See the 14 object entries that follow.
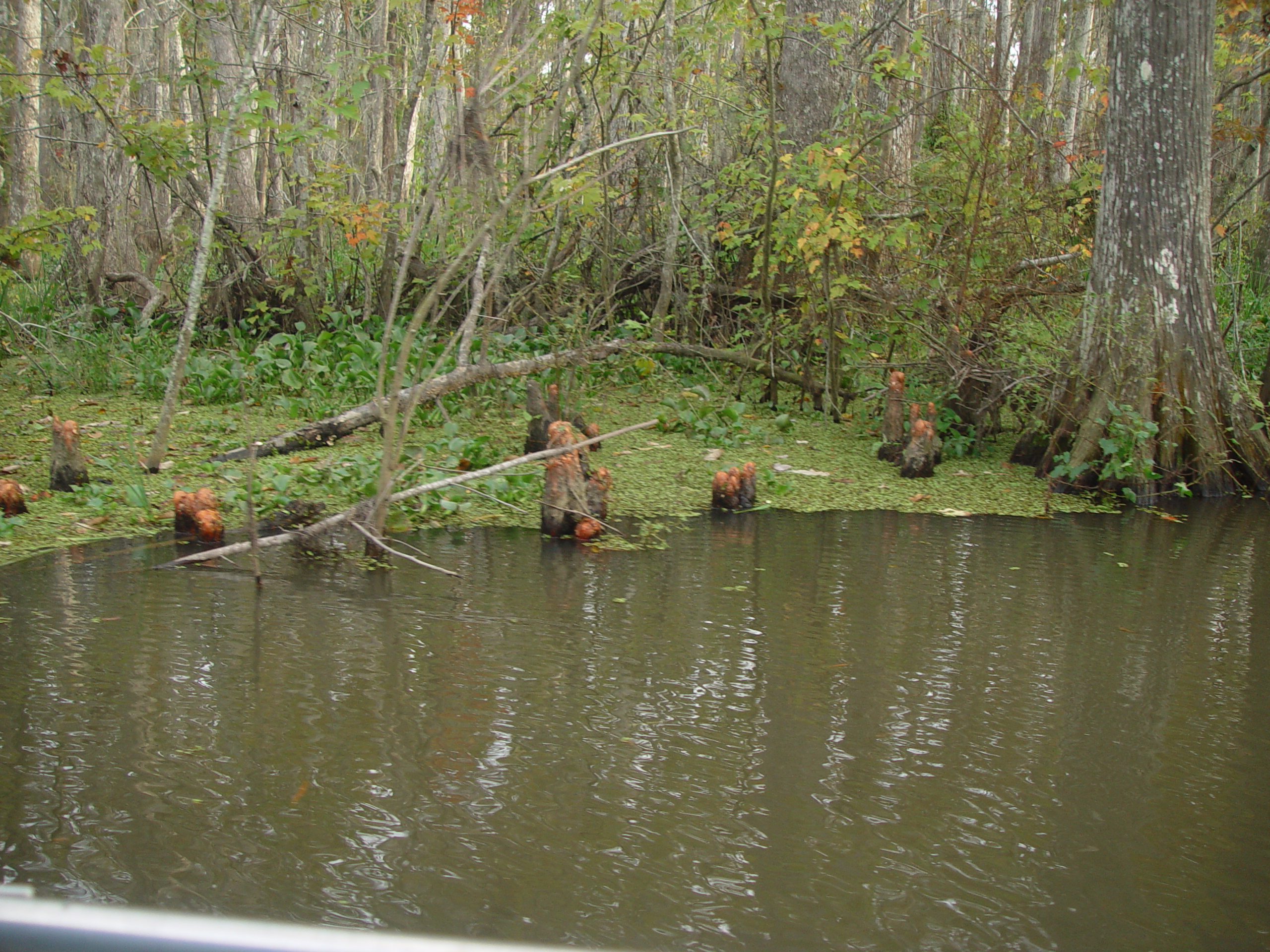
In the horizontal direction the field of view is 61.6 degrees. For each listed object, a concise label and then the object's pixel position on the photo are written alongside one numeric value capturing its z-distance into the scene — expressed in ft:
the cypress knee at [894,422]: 22.84
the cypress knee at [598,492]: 17.60
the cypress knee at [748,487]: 19.24
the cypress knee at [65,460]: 17.92
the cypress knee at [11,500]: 16.55
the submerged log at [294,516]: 15.79
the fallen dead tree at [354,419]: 20.07
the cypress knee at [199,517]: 15.85
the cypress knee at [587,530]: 16.78
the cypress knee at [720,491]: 19.02
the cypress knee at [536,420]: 20.76
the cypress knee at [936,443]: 22.08
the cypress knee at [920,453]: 21.63
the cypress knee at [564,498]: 16.89
